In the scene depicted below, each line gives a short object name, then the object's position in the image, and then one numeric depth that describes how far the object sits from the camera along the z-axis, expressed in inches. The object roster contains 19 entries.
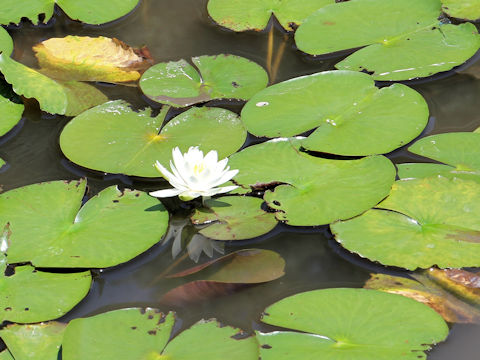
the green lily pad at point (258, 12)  280.4
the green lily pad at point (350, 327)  159.8
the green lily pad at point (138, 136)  216.7
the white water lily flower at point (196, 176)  192.2
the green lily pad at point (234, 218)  194.7
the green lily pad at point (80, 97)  241.3
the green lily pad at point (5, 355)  161.9
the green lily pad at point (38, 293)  171.6
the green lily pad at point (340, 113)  219.1
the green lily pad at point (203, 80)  244.5
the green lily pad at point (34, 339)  162.7
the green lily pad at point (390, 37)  252.7
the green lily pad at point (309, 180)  196.4
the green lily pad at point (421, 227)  184.1
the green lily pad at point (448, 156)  210.1
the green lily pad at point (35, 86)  235.0
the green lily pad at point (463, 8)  279.1
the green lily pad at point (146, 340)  158.9
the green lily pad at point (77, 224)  185.5
